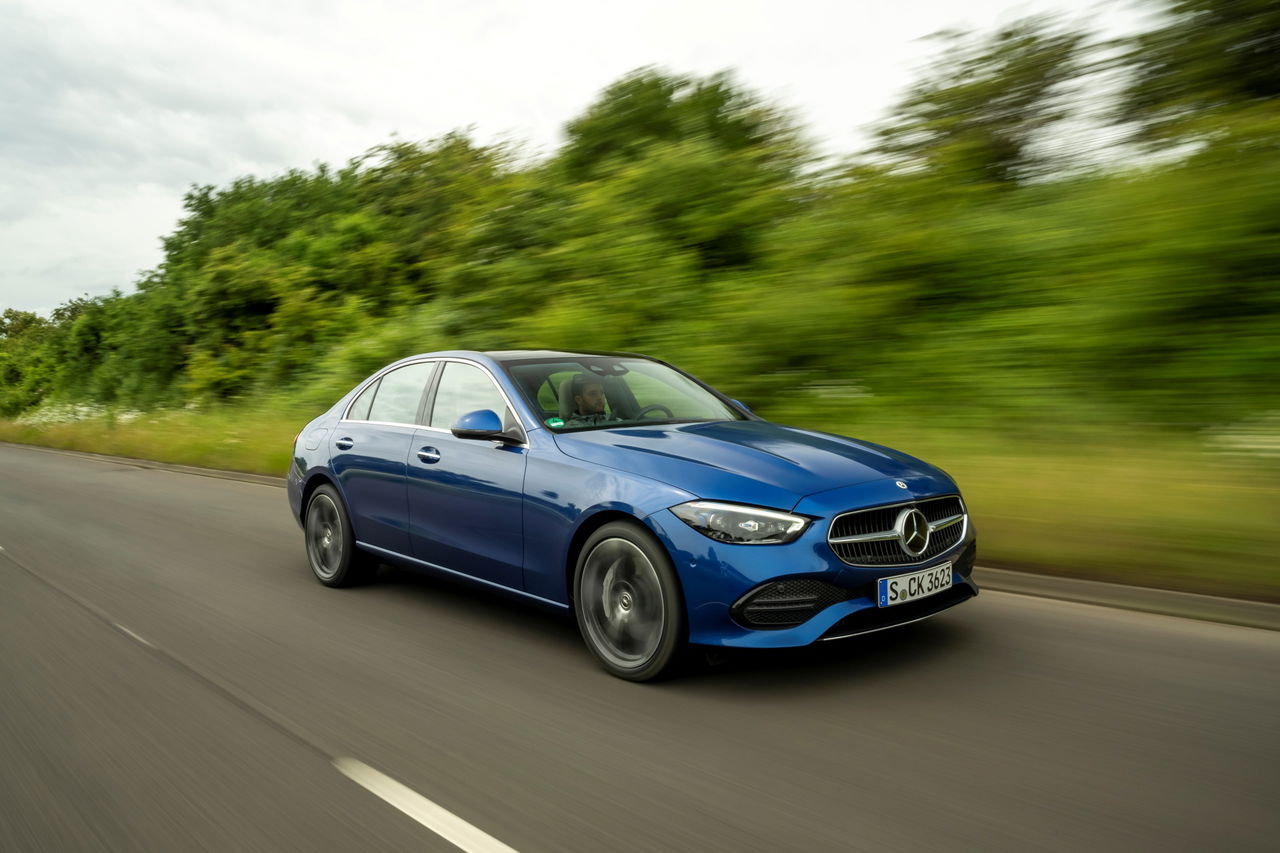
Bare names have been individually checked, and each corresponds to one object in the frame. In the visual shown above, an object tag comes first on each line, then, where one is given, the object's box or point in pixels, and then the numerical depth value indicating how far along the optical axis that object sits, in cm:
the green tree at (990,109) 1198
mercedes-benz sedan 403
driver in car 516
